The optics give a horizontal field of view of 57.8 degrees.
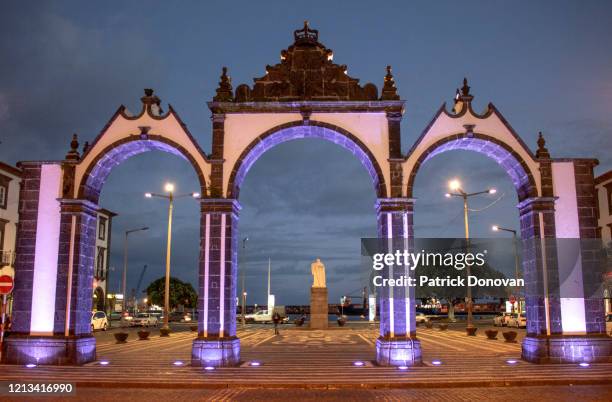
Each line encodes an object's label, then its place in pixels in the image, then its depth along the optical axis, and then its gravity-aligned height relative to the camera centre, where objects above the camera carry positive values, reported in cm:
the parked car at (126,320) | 4356 -249
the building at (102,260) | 5106 +265
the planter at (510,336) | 2386 -207
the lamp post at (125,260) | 4256 +219
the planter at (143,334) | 2681 -216
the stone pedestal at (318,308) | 3494 -130
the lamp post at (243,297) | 4519 -72
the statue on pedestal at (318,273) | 3497 +95
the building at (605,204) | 3925 +594
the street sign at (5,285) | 1467 +11
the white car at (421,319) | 4645 -259
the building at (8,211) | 3541 +512
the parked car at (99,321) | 3701 -213
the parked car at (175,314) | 6246 -370
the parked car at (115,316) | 5878 -312
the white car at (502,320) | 4125 -246
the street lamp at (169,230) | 2952 +312
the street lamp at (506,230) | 3828 +406
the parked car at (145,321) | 4364 -257
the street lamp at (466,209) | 2860 +418
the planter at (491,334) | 2586 -214
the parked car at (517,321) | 3873 -235
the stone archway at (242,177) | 1593 +282
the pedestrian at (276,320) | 3259 -185
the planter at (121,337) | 2431 -208
